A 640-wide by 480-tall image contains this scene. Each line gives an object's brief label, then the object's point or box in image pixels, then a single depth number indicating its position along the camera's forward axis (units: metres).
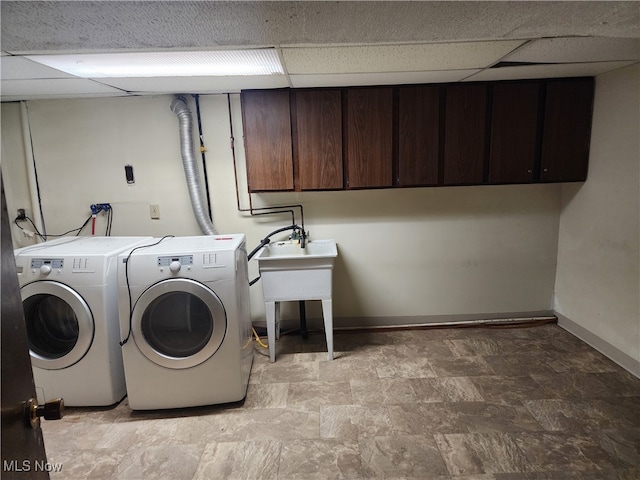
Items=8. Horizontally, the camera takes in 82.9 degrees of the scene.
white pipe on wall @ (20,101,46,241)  2.82
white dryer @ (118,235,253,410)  2.06
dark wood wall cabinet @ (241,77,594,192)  2.66
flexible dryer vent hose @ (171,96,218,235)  2.77
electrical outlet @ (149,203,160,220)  3.01
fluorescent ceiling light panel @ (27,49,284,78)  1.78
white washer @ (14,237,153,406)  2.10
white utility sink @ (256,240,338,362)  2.56
